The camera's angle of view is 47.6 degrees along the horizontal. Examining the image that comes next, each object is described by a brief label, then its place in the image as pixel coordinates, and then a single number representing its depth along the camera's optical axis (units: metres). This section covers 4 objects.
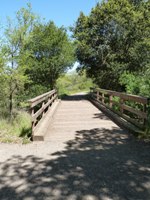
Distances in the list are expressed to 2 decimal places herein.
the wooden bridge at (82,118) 4.32
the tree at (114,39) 11.81
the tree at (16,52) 7.07
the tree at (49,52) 12.40
